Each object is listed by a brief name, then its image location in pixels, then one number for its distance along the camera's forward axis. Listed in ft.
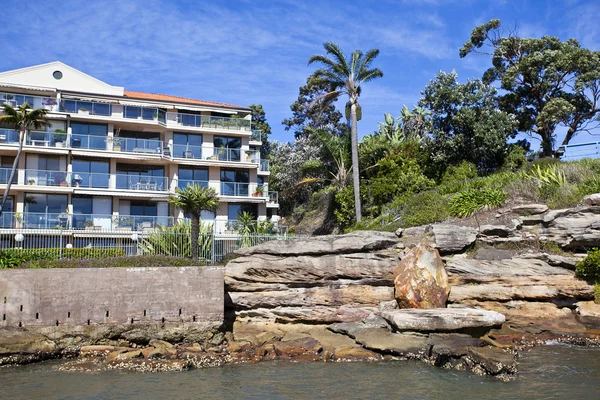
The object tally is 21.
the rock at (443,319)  59.67
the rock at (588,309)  65.43
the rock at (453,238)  74.43
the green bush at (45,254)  67.97
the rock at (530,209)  77.20
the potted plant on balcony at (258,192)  119.85
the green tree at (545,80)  104.37
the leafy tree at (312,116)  158.30
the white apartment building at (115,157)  104.12
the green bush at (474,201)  82.33
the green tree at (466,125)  101.86
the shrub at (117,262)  67.77
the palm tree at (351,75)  108.47
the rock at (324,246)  74.43
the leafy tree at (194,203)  76.79
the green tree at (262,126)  158.30
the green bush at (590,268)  66.59
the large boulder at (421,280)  67.36
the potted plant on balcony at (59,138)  106.93
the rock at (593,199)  71.97
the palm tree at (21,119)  94.32
